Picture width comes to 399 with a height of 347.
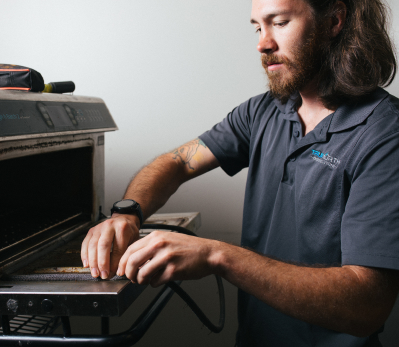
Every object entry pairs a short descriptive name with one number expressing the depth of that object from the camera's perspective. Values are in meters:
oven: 0.60
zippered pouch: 0.83
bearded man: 0.67
